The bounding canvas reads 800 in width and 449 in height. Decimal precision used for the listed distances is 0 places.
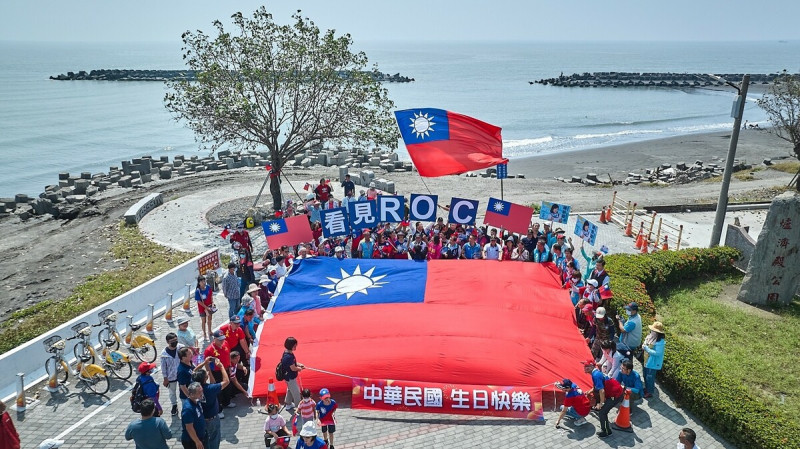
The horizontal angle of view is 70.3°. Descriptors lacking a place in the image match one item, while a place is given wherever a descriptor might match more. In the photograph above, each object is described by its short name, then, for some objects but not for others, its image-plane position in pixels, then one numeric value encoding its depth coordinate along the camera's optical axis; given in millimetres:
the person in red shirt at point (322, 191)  23562
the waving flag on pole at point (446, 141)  19438
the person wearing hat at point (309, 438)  8711
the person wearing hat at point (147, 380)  9898
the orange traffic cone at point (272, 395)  11148
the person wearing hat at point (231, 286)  14531
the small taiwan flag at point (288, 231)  17250
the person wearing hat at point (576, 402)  10859
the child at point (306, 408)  9750
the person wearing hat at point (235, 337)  11711
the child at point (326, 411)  9852
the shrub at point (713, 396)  10203
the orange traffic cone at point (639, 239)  22288
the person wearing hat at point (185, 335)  11969
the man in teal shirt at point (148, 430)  8523
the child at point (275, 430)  9875
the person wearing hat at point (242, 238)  17484
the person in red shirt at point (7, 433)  8656
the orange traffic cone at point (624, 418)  10922
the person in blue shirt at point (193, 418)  8738
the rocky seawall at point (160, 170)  33719
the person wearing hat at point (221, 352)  11195
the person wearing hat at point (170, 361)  10766
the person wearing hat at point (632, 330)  12391
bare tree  32219
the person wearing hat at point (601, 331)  13008
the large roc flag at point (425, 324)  11742
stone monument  15703
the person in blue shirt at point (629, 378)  10914
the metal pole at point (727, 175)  18328
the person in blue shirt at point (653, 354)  11938
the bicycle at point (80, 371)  12188
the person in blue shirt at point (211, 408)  9242
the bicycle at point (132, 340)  13430
